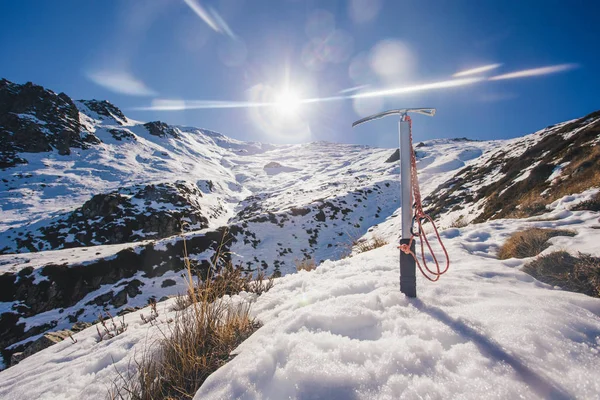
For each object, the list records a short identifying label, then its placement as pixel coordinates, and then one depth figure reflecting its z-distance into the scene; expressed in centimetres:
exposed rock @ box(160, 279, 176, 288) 1251
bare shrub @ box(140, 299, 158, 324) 293
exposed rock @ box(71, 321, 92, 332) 450
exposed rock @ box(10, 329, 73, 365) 407
